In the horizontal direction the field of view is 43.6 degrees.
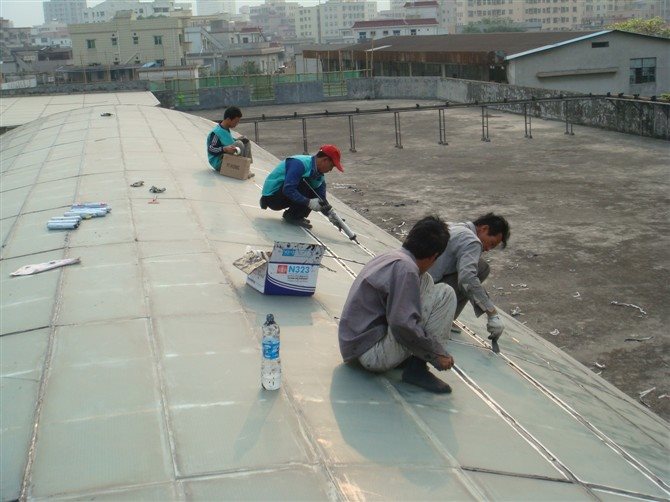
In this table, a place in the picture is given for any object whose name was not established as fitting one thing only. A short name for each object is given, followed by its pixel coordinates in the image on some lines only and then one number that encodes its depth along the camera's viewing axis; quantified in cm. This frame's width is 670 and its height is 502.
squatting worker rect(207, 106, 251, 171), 1180
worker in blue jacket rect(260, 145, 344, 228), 938
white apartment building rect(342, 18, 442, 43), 11394
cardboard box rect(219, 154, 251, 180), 1227
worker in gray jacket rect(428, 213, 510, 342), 654
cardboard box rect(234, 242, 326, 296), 678
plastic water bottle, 481
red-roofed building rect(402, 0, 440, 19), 13388
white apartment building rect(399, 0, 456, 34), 13351
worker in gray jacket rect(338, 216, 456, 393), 507
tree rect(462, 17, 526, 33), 12594
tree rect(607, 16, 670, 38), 7568
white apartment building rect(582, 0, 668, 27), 18425
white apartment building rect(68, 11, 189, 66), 7544
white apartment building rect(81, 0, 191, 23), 14216
